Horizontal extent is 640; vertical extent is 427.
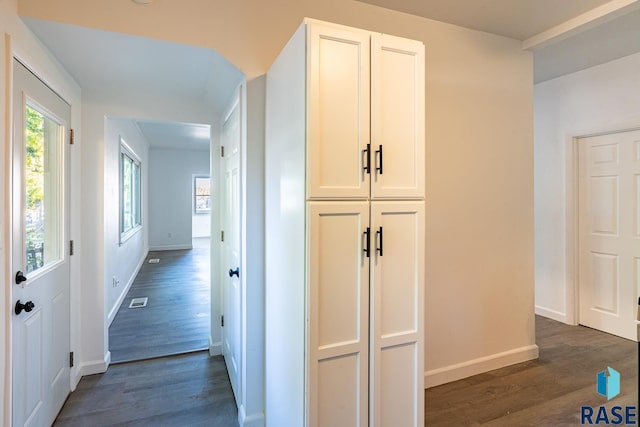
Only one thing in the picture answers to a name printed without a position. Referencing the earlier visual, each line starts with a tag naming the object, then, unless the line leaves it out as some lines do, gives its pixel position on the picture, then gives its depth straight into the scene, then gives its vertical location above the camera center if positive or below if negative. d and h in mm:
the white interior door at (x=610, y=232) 3211 -242
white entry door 1599 -250
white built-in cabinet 1346 -84
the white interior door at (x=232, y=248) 2225 -314
